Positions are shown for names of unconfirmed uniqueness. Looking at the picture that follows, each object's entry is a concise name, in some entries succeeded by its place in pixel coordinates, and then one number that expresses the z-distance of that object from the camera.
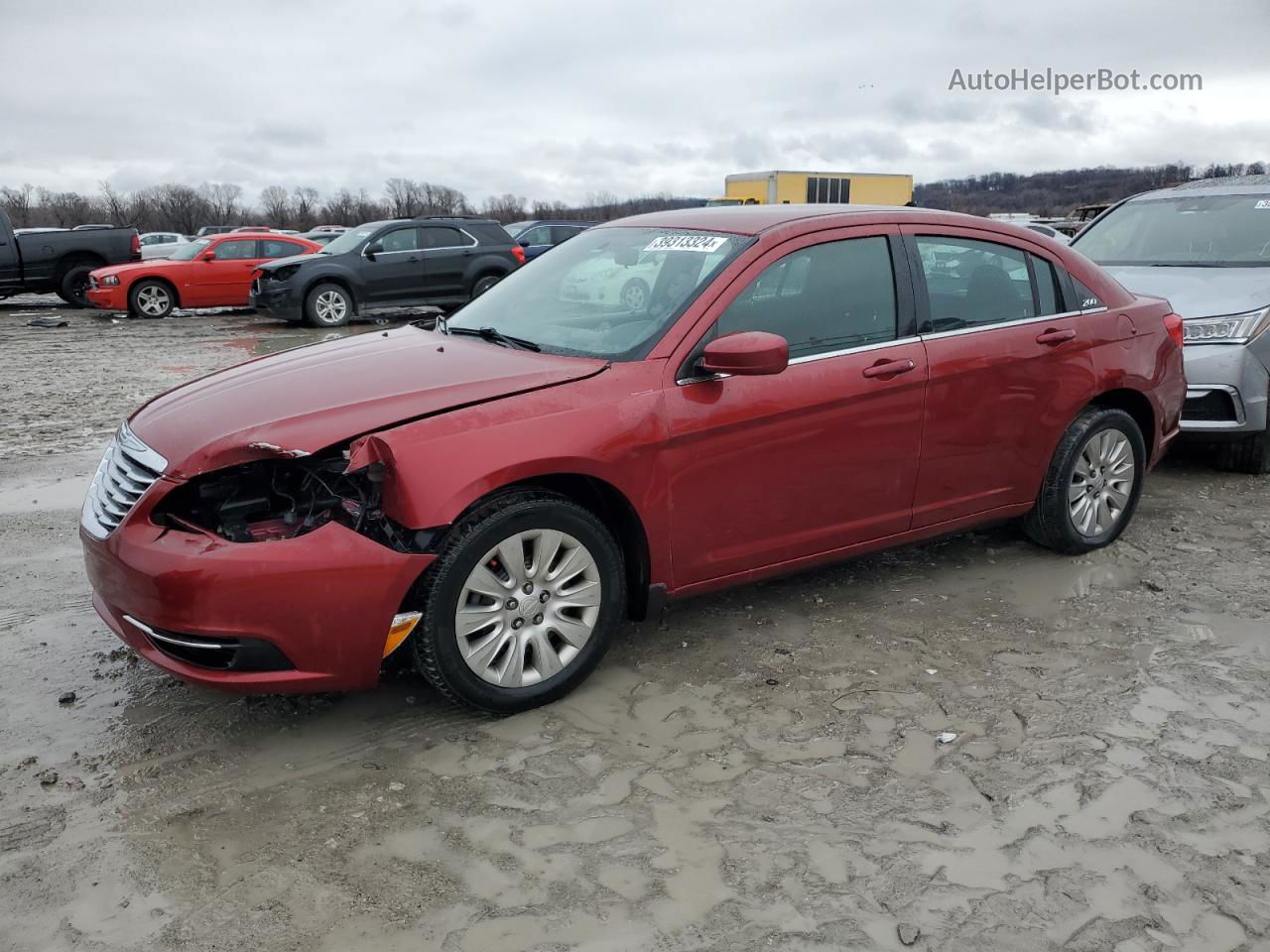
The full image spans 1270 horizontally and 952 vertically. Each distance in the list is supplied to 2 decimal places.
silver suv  6.39
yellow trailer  35.41
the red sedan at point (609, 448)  3.26
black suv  15.36
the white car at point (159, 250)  22.94
